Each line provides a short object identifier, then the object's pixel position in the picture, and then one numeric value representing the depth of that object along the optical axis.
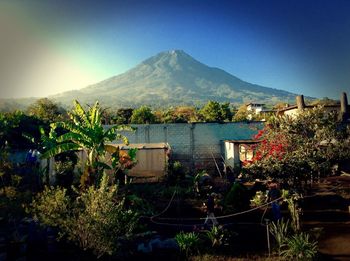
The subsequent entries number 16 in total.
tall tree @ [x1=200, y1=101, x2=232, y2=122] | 47.76
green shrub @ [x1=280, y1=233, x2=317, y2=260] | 9.06
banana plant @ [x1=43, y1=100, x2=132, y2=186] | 14.71
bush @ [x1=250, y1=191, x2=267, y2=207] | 14.70
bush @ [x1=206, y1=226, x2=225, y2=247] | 10.31
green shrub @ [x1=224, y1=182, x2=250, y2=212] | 13.77
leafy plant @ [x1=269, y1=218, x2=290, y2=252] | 9.89
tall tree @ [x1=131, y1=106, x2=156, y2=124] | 41.16
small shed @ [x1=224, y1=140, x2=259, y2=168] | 23.20
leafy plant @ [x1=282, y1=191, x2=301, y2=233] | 11.10
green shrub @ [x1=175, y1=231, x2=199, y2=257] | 9.90
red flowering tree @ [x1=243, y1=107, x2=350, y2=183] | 13.16
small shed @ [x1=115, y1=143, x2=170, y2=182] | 21.80
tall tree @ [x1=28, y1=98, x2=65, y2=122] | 44.30
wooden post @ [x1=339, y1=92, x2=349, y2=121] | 26.81
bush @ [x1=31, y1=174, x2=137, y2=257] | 8.97
